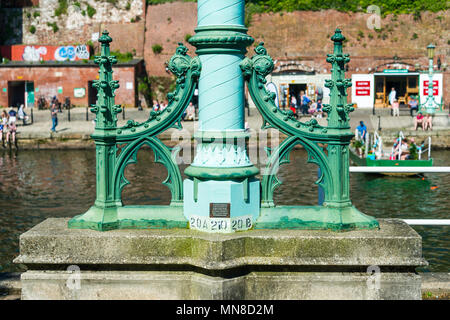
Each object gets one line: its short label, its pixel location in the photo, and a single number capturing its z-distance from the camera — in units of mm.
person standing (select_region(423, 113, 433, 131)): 31625
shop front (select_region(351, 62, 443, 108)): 47688
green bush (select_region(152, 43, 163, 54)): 52250
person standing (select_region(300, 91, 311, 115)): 42406
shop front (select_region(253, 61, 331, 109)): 47625
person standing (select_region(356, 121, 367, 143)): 28191
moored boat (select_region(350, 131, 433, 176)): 20266
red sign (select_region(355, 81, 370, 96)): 47438
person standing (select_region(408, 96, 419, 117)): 39781
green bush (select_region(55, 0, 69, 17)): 54344
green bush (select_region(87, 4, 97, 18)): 54219
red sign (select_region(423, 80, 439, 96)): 40031
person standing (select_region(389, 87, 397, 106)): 42662
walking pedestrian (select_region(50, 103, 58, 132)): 34531
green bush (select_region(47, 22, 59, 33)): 54062
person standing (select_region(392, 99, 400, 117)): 39094
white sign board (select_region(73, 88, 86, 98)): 47750
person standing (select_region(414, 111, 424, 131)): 31891
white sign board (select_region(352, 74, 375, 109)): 47375
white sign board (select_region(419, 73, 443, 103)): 40000
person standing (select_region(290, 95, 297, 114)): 41128
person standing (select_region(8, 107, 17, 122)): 32188
